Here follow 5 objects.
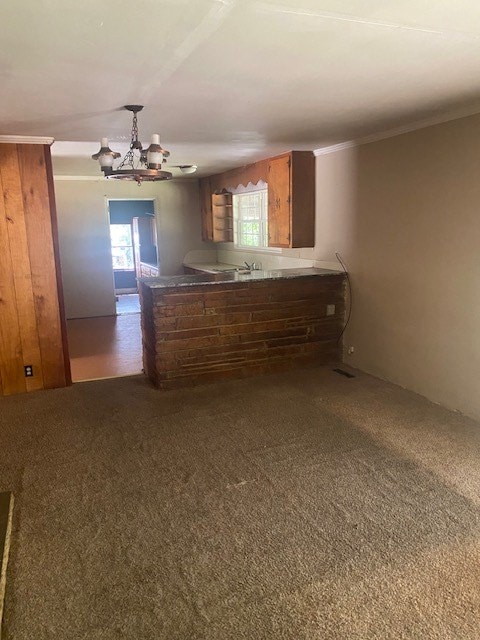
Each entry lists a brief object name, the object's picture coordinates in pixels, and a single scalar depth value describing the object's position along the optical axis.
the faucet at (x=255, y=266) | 6.51
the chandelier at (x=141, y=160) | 3.14
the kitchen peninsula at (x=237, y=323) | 4.27
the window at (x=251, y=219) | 6.38
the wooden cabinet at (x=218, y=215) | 7.34
